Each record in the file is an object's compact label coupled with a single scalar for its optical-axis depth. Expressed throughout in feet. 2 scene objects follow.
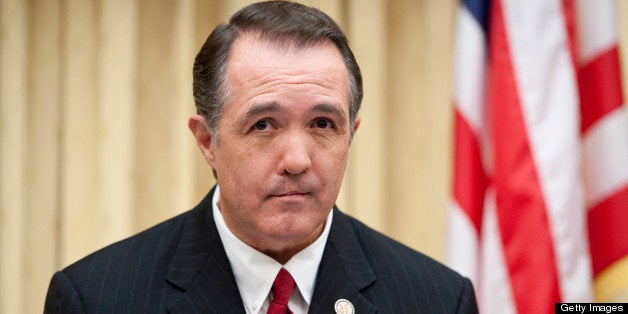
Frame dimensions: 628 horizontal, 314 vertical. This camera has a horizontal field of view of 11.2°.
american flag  11.47
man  10.33
